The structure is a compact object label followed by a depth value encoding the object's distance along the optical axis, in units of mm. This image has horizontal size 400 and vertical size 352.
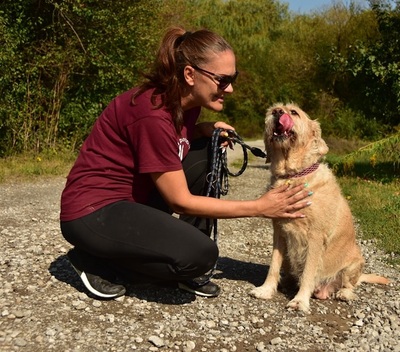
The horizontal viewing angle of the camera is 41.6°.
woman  3482
